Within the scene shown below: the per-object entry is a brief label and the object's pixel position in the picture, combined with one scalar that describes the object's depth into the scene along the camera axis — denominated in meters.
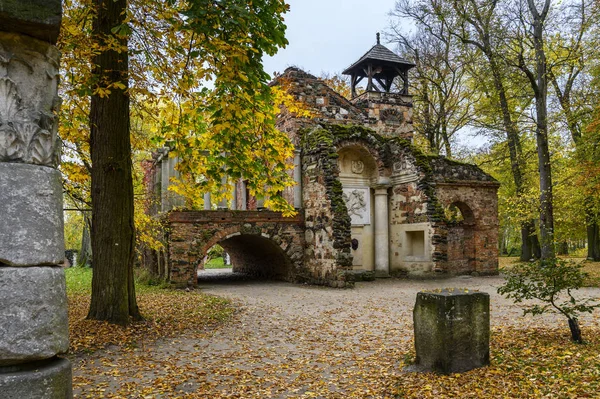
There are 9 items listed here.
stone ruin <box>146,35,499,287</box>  14.56
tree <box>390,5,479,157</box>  24.72
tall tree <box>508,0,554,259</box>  15.80
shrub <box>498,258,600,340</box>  6.06
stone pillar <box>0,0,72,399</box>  2.12
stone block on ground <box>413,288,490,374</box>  5.33
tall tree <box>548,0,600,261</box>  16.14
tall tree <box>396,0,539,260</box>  16.73
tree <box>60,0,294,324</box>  6.43
